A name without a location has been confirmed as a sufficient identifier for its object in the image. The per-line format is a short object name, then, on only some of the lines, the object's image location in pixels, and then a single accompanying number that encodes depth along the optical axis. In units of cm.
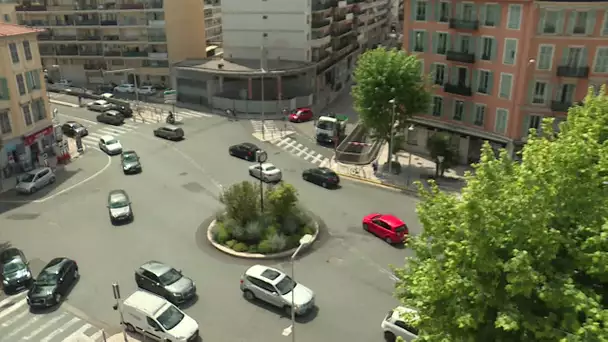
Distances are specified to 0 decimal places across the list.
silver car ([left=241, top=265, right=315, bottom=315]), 2375
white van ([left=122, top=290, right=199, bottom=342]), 2175
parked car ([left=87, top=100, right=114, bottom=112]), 6301
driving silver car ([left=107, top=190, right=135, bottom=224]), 3338
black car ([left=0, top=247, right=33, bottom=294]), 2589
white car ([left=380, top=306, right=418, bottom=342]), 2123
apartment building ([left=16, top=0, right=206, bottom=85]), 7294
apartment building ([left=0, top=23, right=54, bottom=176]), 4044
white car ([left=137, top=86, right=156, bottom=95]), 7250
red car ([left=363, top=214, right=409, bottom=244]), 3044
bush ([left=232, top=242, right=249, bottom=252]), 2942
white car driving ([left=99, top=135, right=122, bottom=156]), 4806
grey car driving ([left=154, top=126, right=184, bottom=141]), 5197
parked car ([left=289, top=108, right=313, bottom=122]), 6003
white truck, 5134
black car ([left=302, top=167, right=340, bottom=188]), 3972
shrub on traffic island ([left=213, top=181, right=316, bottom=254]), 2988
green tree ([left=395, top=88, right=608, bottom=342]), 1223
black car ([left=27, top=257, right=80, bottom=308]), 2441
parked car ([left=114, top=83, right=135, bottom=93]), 7388
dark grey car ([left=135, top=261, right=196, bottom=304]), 2470
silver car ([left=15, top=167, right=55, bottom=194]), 3885
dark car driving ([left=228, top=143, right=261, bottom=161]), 4575
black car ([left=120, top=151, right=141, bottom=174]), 4250
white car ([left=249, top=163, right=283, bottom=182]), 4075
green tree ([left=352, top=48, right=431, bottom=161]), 4081
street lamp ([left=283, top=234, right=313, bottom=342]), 2025
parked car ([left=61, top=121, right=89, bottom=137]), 5312
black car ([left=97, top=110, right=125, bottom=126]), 5775
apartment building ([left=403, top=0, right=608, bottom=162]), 3703
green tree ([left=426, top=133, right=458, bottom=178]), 4078
